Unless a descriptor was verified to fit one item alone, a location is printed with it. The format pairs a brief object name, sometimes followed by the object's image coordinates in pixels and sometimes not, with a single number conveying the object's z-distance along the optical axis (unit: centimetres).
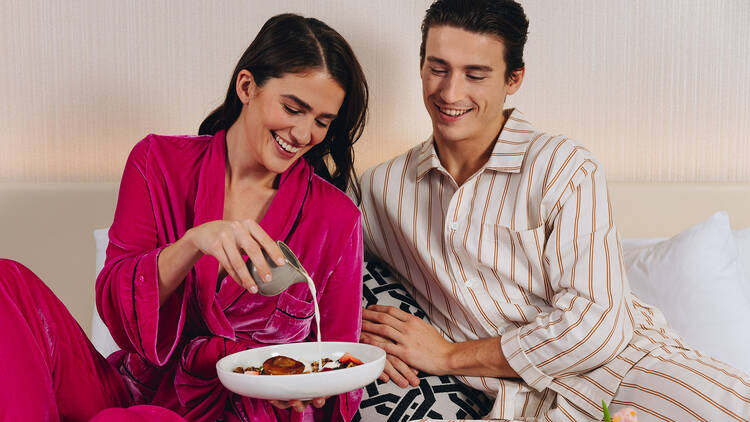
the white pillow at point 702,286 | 181
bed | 184
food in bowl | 113
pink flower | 67
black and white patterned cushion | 155
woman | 131
